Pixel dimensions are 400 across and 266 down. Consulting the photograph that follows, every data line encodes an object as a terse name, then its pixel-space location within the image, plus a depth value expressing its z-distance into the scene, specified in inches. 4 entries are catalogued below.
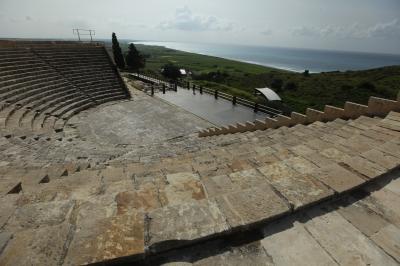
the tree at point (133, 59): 1425.9
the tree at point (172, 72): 1371.8
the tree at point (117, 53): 1417.3
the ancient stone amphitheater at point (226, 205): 80.1
